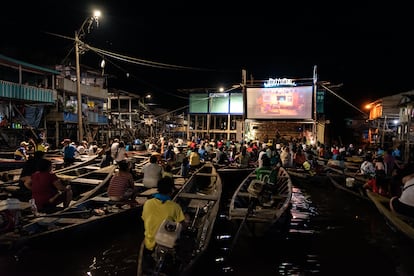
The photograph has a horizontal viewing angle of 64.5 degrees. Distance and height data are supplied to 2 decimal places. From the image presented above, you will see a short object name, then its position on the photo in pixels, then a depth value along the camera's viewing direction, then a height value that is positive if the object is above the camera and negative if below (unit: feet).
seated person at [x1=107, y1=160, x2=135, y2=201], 27.94 -4.47
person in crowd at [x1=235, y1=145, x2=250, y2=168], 61.34 -4.51
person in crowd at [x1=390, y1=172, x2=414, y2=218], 23.93 -4.89
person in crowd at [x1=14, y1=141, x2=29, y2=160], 52.09 -3.45
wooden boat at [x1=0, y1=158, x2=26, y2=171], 49.41 -4.72
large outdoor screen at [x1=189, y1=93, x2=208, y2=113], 111.34 +10.83
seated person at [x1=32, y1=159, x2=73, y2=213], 24.13 -4.20
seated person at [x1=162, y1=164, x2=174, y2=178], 40.55 -4.28
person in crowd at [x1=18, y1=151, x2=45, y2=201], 29.45 -3.06
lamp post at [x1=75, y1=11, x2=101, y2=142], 59.30 +18.37
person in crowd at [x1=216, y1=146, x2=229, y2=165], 63.72 -4.51
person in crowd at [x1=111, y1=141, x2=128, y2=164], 46.88 -2.89
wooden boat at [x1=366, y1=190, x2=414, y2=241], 24.60 -6.80
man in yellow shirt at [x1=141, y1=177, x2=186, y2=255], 16.44 -3.87
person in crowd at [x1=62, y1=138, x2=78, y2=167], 49.78 -3.25
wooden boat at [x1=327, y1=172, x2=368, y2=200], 44.12 -7.06
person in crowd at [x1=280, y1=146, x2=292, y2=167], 61.31 -4.41
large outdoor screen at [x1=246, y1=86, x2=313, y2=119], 82.74 +8.47
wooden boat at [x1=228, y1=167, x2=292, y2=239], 25.13 -6.28
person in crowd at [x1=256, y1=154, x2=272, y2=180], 35.71 -3.89
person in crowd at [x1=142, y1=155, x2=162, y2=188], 34.14 -4.06
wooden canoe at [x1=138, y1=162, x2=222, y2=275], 15.97 -6.59
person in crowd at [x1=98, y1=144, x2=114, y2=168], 49.14 -3.91
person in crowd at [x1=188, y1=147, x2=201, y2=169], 51.71 -4.04
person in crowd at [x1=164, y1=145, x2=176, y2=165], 56.18 -3.72
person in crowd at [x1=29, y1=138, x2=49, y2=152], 53.62 -2.24
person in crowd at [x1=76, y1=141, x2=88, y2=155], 64.39 -2.95
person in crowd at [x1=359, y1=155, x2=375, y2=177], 47.10 -4.72
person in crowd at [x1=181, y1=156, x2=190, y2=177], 46.73 -4.81
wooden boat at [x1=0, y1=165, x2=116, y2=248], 20.86 -6.17
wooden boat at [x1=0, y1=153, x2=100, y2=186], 42.19 -4.72
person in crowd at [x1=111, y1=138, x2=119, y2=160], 49.96 -2.29
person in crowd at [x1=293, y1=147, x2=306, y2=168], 60.54 -4.36
